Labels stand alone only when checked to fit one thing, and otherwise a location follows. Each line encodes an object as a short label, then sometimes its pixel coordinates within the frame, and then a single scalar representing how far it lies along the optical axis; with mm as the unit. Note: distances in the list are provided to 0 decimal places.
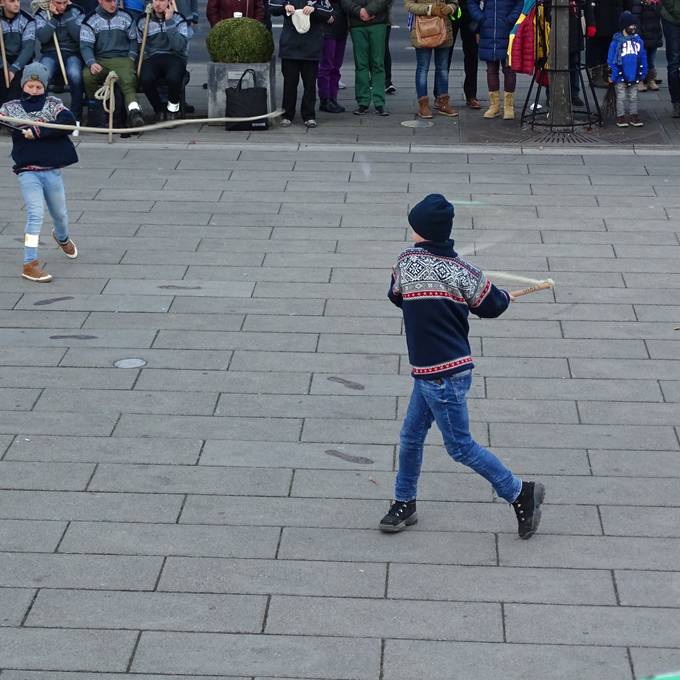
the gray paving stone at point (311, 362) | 15191
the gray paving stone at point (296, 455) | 12833
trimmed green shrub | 26785
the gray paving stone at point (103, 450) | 12899
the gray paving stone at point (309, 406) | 13992
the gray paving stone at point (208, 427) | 13452
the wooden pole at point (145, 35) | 26865
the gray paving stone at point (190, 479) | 12306
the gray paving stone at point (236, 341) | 15858
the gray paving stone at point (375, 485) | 12240
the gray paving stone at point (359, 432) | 13379
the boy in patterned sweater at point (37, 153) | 17856
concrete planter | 26905
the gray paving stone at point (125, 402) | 14072
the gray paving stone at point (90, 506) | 11767
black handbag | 26558
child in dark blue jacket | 25852
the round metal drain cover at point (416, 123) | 27224
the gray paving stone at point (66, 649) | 9521
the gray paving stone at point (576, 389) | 14365
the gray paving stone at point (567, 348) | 15592
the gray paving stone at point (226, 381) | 14632
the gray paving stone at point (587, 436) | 13199
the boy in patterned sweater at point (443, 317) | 10900
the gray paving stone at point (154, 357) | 15298
